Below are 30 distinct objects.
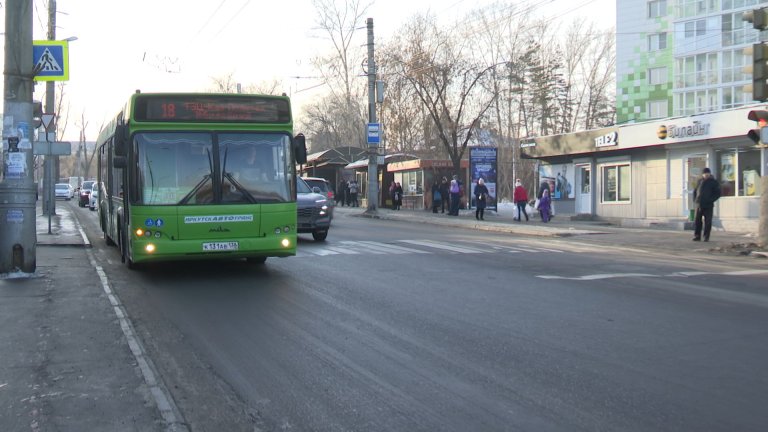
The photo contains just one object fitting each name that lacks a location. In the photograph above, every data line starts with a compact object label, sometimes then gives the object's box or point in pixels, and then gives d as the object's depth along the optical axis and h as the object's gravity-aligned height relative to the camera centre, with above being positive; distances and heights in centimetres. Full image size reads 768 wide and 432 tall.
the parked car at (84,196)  4969 +17
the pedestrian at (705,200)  1858 -17
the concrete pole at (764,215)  1641 -49
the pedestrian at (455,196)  3231 -2
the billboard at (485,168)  3341 +122
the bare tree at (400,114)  4181 +527
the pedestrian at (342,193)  4703 +22
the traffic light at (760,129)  1600 +137
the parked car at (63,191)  6738 +71
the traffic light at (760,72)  1495 +242
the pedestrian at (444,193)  3463 +12
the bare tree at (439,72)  3875 +648
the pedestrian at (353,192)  4556 +26
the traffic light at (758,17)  1535 +361
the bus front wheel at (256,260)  1384 -117
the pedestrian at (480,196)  2936 -3
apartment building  2342 +99
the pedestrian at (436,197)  3494 -6
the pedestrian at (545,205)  2819 -39
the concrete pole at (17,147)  1155 +80
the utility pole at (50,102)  2417 +416
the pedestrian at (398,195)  3934 +5
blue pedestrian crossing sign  1197 +224
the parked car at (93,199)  4014 -5
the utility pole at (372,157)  3491 +182
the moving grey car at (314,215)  1850 -46
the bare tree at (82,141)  7700 +655
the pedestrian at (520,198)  2886 -14
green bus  1132 +36
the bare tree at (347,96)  5491 +756
